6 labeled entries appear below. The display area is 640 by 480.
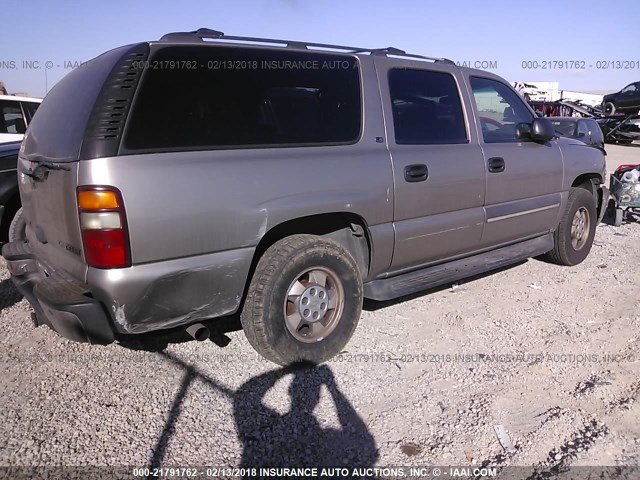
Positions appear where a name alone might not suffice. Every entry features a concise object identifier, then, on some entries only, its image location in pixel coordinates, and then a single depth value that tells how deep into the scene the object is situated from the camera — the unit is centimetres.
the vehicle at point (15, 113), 865
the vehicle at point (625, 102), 2306
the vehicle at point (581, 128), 1105
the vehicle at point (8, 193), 499
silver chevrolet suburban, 259
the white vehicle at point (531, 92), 2799
